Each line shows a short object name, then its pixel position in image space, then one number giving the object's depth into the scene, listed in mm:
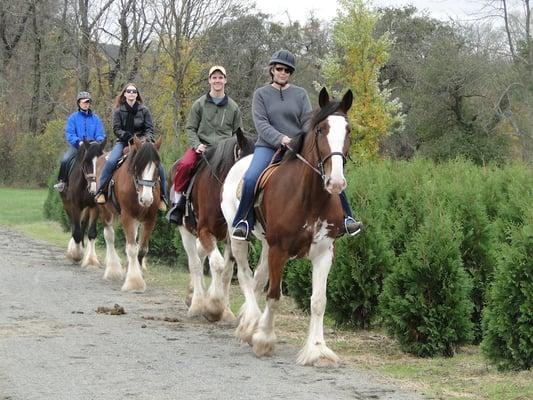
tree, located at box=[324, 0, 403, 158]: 38000
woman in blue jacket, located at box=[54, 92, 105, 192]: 15773
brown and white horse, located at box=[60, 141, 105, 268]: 14875
